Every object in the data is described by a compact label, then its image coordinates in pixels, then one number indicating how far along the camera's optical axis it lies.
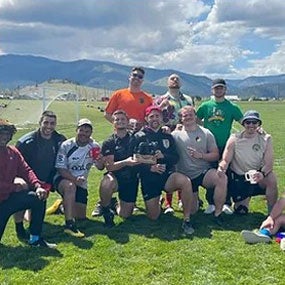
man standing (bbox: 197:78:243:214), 8.95
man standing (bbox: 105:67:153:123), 9.25
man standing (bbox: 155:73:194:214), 8.93
